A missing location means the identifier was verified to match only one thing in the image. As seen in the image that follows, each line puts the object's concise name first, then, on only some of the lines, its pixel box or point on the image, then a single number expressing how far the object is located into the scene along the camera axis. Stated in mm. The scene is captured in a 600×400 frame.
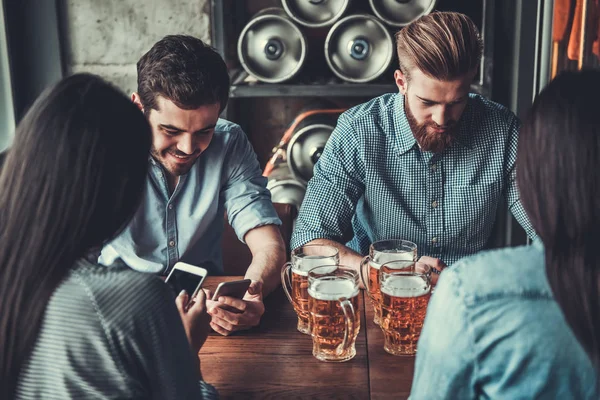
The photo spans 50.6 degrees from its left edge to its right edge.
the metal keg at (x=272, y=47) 2939
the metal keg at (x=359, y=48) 2930
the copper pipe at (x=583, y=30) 2691
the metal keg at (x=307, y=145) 3068
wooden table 1170
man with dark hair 1729
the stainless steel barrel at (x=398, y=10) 2904
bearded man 1967
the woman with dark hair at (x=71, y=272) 870
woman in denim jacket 815
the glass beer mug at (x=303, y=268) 1380
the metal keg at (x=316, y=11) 2938
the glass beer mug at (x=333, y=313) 1239
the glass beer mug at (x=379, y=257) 1440
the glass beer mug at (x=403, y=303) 1254
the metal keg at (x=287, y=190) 3090
